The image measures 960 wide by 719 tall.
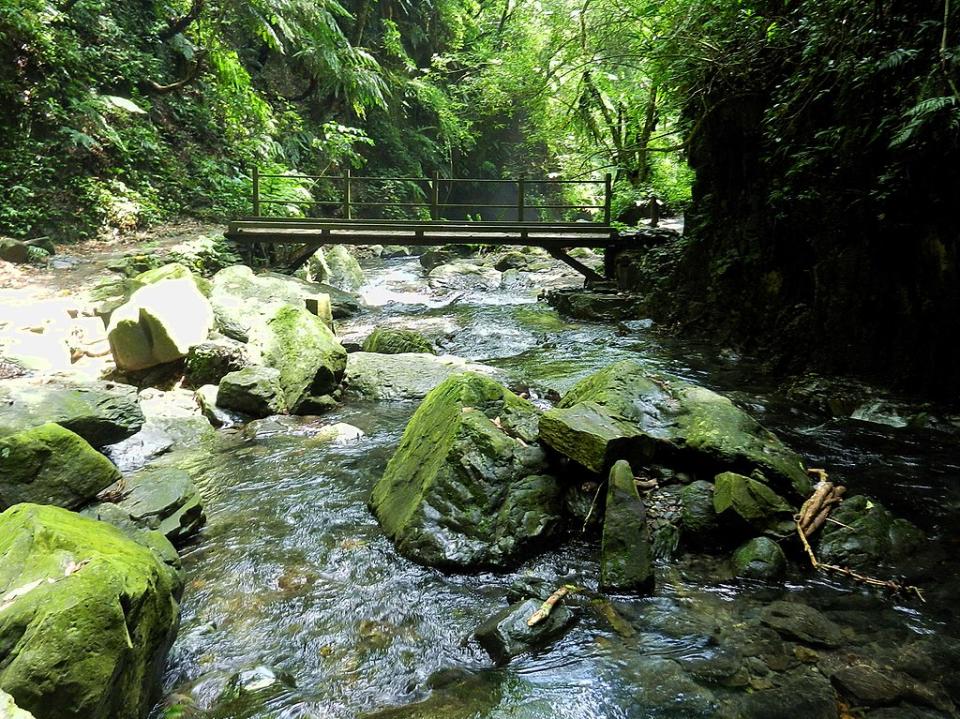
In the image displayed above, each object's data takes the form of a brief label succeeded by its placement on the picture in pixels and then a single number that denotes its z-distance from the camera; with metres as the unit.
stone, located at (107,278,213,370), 6.54
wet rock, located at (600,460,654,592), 3.25
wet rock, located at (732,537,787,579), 3.31
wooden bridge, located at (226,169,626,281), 11.94
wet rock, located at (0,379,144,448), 4.50
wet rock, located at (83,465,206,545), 3.71
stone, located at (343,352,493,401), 6.88
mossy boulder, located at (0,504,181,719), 1.96
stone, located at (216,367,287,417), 6.15
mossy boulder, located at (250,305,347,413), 6.50
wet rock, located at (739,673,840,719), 2.42
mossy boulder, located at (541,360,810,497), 3.92
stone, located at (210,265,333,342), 7.48
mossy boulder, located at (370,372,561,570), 3.58
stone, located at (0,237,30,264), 9.18
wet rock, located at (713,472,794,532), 3.52
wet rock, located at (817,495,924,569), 3.44
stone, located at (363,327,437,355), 8.38
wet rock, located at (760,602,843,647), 2.84
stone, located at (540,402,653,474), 3.79
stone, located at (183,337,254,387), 6.70
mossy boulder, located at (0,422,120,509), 3.49
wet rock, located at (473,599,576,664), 2.83
